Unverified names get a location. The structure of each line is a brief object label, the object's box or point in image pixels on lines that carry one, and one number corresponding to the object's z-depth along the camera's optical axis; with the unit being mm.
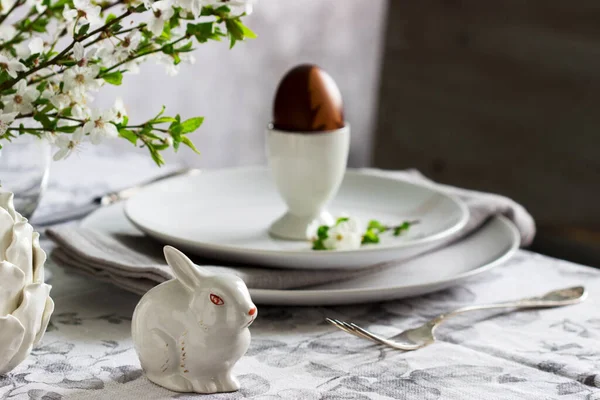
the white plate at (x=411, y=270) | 809
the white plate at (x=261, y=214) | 836
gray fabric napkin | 813
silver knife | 941
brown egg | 898
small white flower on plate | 872
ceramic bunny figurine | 714
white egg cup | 900
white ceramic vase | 709
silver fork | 774
